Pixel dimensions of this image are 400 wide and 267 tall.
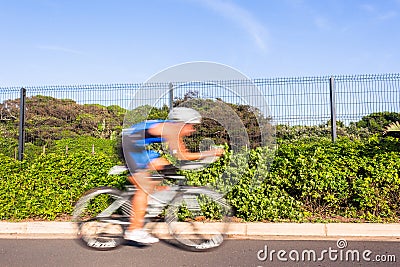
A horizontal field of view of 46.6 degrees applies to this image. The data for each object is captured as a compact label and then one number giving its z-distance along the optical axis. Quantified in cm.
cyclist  532
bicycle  574
